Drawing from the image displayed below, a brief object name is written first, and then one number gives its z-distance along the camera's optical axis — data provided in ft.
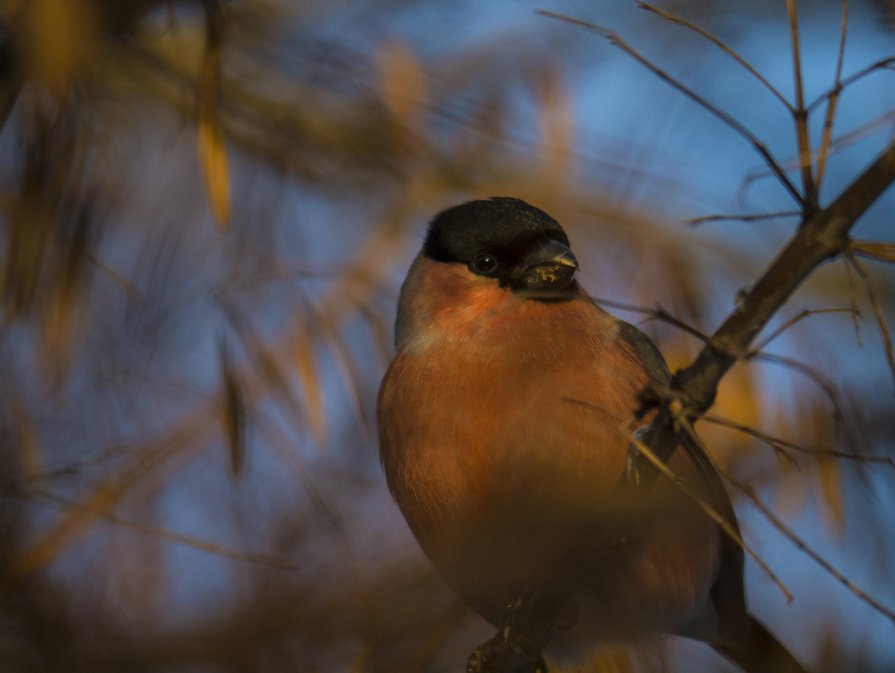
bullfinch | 10.53
